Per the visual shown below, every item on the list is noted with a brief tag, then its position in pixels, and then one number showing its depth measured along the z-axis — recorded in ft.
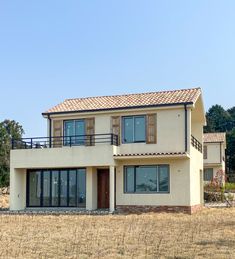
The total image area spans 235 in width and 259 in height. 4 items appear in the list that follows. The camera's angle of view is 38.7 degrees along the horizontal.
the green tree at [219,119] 241.98
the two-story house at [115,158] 58.33
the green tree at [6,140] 109.89
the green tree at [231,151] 180.79
